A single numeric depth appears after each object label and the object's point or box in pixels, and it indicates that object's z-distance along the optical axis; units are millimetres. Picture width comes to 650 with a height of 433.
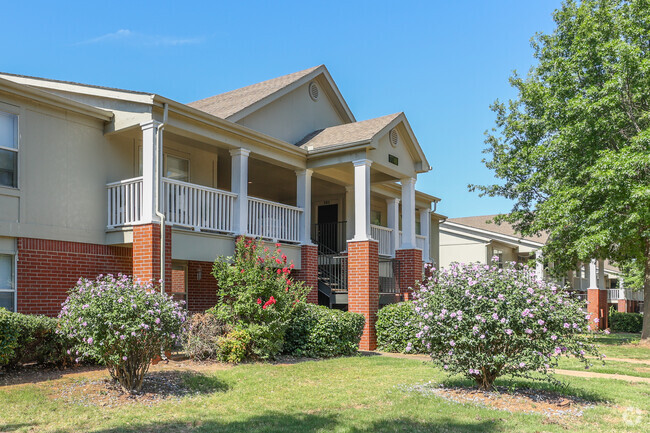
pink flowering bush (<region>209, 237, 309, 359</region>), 11227
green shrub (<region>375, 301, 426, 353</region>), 14219
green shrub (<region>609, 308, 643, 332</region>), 31359
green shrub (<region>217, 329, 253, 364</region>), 10836
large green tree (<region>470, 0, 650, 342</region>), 16812
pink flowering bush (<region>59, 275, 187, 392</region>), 7863
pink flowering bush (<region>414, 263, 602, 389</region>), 7863
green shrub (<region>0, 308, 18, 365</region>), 8247
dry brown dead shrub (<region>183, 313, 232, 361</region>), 10945
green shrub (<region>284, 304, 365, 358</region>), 12375
